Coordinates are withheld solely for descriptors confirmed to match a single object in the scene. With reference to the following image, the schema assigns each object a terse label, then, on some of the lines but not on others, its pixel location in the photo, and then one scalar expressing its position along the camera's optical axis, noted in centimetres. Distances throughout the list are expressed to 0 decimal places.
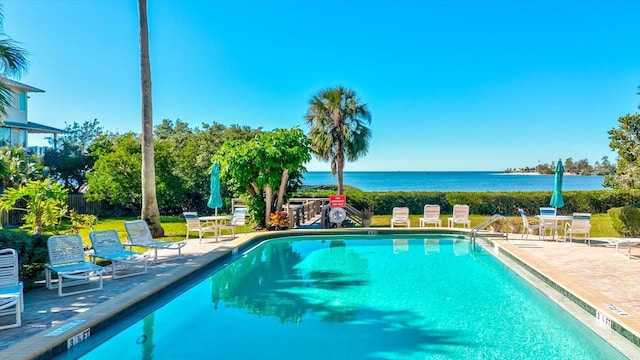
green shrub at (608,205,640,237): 1204
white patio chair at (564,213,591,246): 1121
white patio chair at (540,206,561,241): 1201
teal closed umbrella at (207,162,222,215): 1333
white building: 2242
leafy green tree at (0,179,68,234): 943
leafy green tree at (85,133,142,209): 1844
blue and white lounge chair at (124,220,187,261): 882
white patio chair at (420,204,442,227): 1519
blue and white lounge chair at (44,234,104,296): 647
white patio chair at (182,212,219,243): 1168
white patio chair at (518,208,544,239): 1228
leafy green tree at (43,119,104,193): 2164
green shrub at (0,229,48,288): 647
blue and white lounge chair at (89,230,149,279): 758
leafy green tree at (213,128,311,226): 1397
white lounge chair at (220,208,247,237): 1335
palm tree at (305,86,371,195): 1794
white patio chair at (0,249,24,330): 496
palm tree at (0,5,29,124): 685
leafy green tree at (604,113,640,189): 1431
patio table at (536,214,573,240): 1188
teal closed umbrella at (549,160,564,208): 1323
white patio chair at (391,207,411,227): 1499
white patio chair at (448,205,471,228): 1481
